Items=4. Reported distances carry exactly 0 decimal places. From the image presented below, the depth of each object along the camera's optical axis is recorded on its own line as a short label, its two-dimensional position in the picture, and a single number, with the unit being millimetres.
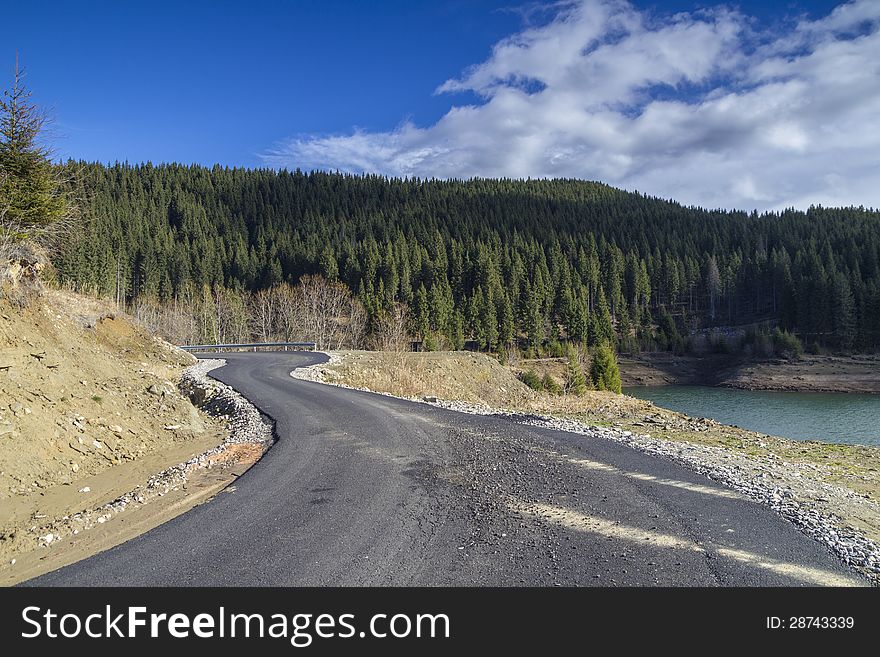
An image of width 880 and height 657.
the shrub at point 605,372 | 47300
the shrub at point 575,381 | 42281
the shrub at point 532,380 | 44562
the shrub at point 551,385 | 44094
